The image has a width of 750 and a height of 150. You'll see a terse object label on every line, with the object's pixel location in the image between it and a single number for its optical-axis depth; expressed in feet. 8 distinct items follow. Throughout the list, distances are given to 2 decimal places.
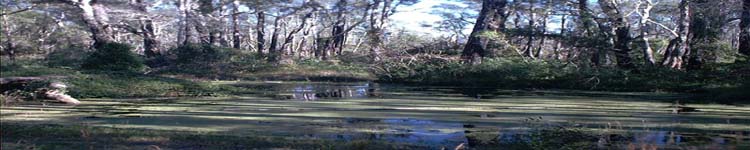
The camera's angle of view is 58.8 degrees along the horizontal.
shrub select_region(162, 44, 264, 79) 72.74
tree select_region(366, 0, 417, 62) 88.53
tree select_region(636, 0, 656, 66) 58.88
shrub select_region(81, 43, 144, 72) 53.11
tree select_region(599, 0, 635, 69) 59.11
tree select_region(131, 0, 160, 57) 80.16
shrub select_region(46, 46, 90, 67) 61.41
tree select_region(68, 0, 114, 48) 61.05
